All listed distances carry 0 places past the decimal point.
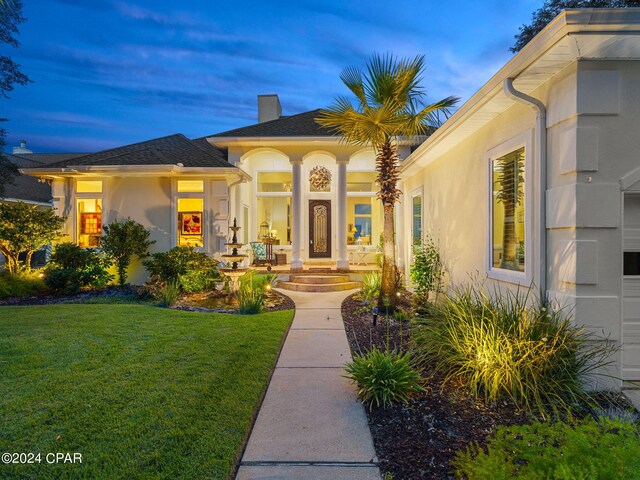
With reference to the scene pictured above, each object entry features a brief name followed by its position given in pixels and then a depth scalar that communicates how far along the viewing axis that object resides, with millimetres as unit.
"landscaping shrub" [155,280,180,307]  8086
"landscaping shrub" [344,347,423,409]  3391
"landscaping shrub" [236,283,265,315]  7387
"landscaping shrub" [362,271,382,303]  8273
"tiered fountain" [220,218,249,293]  8570
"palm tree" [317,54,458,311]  6480
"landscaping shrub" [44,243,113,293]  9359
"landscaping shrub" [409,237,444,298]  7902
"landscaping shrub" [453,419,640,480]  1573
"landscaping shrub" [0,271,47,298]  9203
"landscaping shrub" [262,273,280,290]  9096
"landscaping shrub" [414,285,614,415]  3305
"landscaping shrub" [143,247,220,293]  9148
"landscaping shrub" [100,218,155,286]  9805
